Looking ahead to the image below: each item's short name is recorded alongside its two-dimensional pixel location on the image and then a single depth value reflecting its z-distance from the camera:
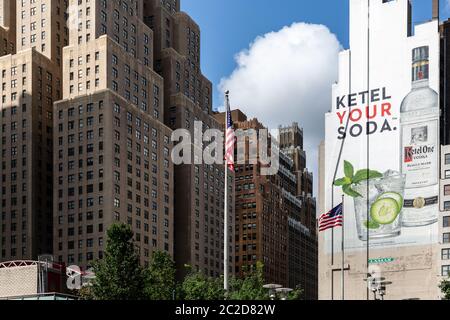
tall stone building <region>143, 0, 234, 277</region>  176.62
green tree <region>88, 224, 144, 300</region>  72.69
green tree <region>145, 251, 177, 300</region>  79.78
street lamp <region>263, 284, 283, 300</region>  57.24
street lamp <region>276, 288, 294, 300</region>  61.67
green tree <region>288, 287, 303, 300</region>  58.53
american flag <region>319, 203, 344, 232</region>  85.25
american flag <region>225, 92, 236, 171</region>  44.19
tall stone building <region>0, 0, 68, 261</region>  156.25
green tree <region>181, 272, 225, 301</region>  59.12
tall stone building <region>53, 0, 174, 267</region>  151.75
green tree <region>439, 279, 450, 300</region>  72.66
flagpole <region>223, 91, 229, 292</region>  42.12
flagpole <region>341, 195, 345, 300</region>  133.79
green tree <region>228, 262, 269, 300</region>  48.89
